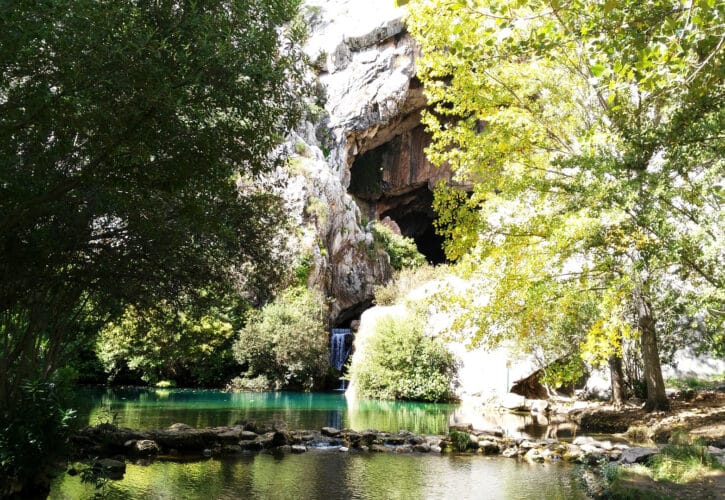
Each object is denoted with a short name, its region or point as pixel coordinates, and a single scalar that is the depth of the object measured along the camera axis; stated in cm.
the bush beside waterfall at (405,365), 2238
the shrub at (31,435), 556
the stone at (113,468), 726
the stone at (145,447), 905
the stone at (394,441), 1105
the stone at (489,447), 1052
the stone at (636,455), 827
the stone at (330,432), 1137
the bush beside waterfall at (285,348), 2677
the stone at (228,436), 1027
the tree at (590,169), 539
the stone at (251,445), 1004
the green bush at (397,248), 3797
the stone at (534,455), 989
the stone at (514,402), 1804
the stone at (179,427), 1039
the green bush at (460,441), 1070
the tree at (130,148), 471
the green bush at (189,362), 2606
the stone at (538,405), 1753
